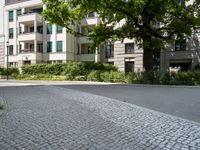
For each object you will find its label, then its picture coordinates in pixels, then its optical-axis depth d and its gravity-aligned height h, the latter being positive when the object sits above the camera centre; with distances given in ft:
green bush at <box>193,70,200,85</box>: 71.82 -1.14
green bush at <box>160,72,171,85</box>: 76.02 -1.48
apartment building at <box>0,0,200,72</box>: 131.54 +16.05
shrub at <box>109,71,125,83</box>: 88.05 -1.24
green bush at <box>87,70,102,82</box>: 96.63 -1.18
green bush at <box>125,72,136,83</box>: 82.74 -1.34
